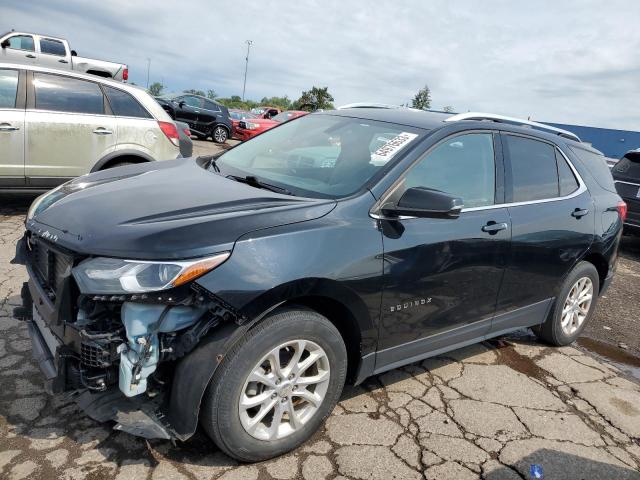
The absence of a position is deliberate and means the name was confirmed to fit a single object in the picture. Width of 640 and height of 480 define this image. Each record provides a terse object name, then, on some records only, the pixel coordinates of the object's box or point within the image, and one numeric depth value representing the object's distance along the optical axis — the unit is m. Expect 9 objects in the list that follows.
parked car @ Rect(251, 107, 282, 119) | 24.22
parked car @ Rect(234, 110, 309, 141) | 19.73
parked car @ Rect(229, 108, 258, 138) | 20.25
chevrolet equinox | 2.21
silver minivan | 5.65
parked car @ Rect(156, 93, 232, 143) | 18.12
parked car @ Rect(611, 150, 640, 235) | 8.19
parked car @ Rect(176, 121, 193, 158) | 6.78
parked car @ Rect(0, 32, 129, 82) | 14.36
